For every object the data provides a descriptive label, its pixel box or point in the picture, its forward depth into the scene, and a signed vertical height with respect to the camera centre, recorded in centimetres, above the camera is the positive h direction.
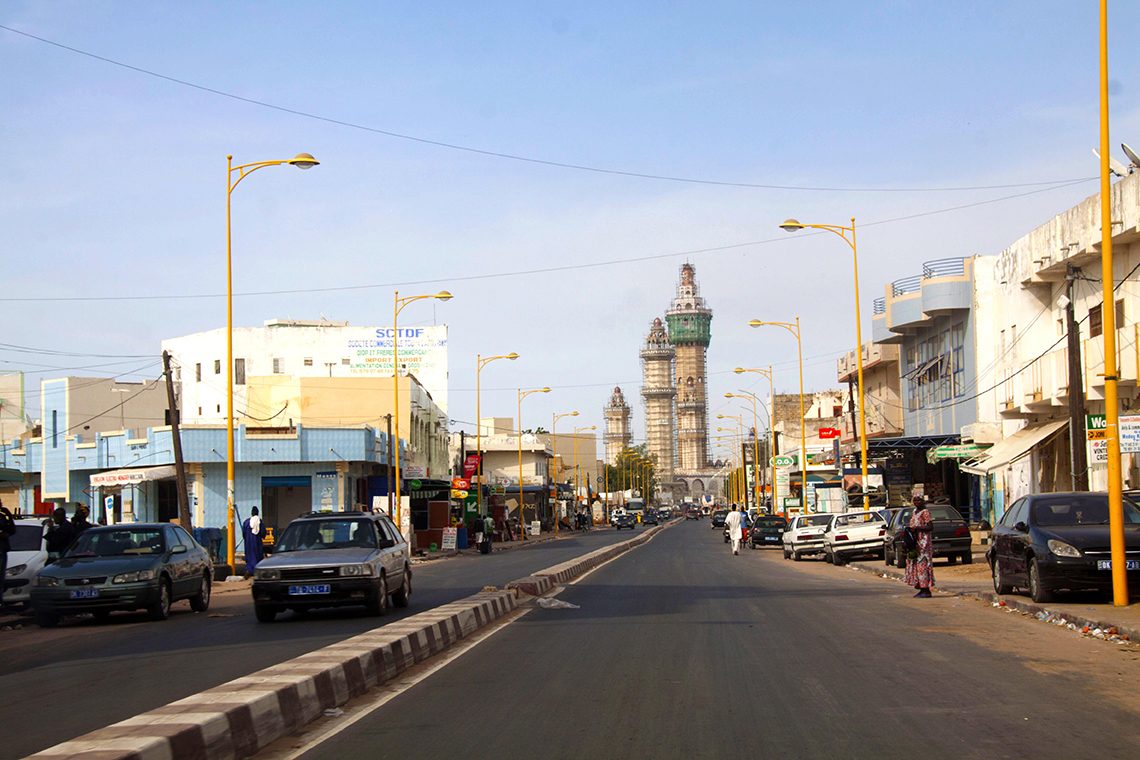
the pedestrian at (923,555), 2133 -171
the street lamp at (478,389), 6412 +418
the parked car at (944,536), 3117 -206
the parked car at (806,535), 4122 -259
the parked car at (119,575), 1864 -154
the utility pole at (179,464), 3538 +28
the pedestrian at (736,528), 4594 -256
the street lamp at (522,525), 7879 -381
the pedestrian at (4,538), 1981 -97
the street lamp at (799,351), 5578 +500
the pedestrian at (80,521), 2373 -88
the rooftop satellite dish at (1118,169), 3227 +739
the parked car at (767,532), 5538 -324
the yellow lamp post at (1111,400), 1673 +71
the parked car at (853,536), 3675 -237
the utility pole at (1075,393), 2678 +131
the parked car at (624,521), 12166 -579
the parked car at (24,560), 2123 -145
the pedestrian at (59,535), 2338 -111
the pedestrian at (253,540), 3359 -187
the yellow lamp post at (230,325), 3158 +385
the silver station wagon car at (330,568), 1767 -141
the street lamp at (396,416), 4562 +197
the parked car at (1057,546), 1747 -137
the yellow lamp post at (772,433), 7381 +164
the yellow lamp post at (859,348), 3968 +358
